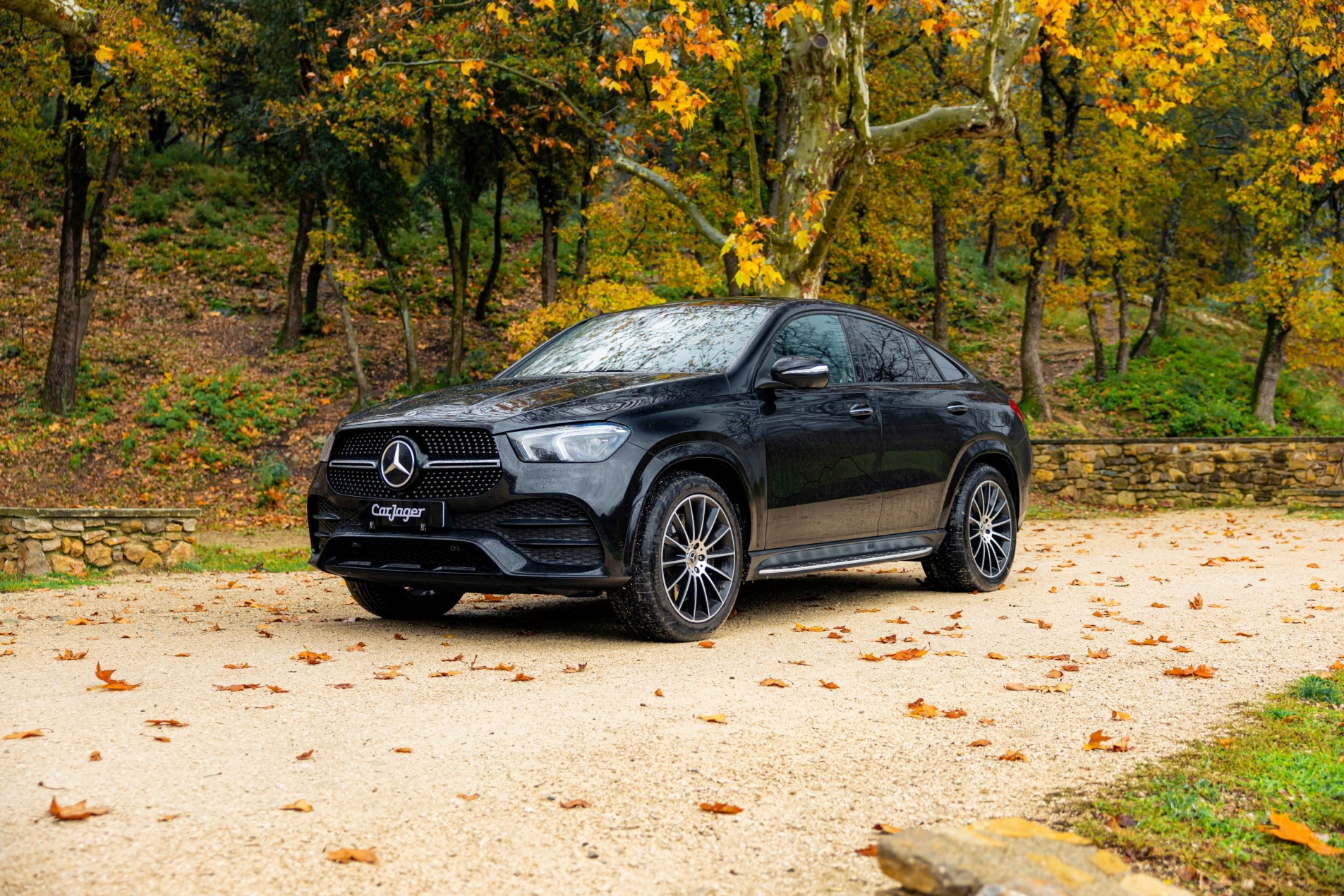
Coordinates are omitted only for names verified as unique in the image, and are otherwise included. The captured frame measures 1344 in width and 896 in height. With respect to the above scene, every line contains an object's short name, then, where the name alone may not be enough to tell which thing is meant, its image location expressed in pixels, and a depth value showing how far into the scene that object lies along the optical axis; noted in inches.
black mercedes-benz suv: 215.0
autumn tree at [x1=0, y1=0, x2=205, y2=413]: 658.2
